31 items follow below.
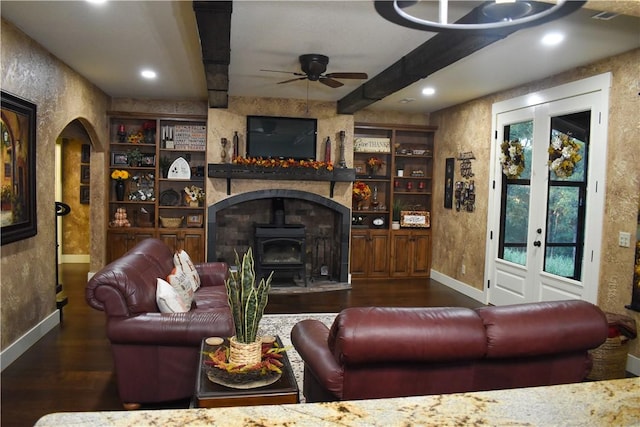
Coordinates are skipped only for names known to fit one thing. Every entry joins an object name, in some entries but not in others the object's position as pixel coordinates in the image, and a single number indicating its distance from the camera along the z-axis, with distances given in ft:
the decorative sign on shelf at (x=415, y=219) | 25.13
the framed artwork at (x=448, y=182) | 23.59
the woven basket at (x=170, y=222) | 23.24
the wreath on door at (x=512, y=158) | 18.03
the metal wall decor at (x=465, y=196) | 21.52
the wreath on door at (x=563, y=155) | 15.17
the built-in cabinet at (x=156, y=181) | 23.04
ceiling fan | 14.26
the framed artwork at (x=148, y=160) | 23.58
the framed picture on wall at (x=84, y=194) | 26.68
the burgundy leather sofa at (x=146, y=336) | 9.65
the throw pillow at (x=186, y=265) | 13.61
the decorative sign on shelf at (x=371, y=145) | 24.71
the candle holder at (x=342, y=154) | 22.93
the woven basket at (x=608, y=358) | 12.01
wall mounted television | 22.20
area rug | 13.01
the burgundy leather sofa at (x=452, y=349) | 6.70
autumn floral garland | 21.44
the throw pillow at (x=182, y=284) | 11.68
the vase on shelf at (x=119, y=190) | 23.26
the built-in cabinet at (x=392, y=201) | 24.68
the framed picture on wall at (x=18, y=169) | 12.04
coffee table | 6.26
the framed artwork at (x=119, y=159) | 23.30
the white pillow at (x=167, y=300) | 10.34
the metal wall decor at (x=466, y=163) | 21.79
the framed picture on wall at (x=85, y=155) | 26.43
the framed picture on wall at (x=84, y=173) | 26.55
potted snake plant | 6.53
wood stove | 22.12
